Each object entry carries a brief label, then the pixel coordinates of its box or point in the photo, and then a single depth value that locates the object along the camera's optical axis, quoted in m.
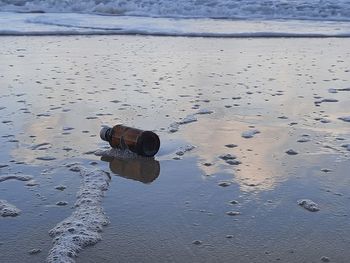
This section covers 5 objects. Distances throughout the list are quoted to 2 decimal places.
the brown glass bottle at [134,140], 3.89
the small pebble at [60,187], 3.35
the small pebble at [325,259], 2.54
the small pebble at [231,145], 4.21
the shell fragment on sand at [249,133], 4.47
